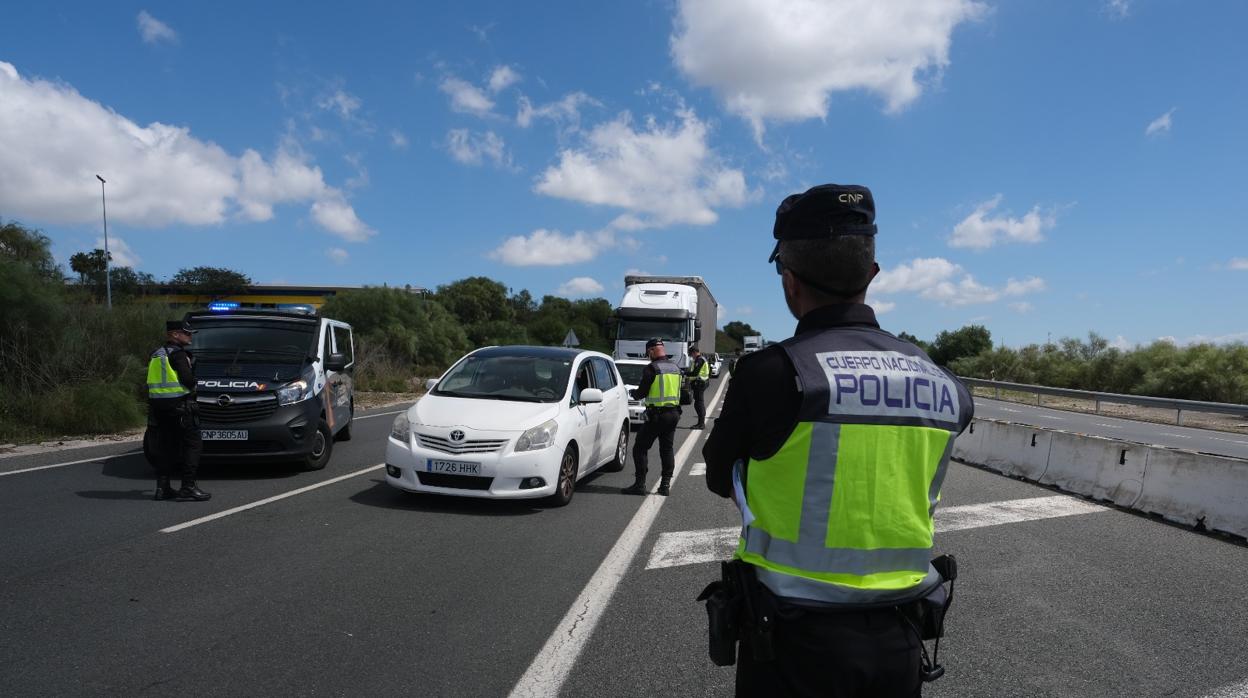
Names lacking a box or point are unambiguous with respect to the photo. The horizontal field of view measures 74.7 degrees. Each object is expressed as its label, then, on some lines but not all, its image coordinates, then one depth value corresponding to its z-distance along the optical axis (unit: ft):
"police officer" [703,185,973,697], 6.31
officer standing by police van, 26.40
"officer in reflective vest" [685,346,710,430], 59.88
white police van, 30.35
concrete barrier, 24.27
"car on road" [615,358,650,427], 60.90
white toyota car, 25.48
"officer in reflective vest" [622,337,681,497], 30.40
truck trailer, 88.63
